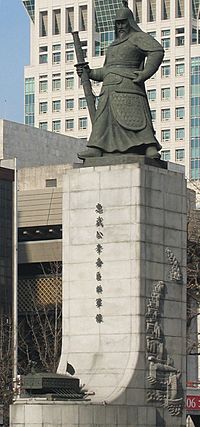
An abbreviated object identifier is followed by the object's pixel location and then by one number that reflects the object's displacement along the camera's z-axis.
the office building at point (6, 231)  84.12
